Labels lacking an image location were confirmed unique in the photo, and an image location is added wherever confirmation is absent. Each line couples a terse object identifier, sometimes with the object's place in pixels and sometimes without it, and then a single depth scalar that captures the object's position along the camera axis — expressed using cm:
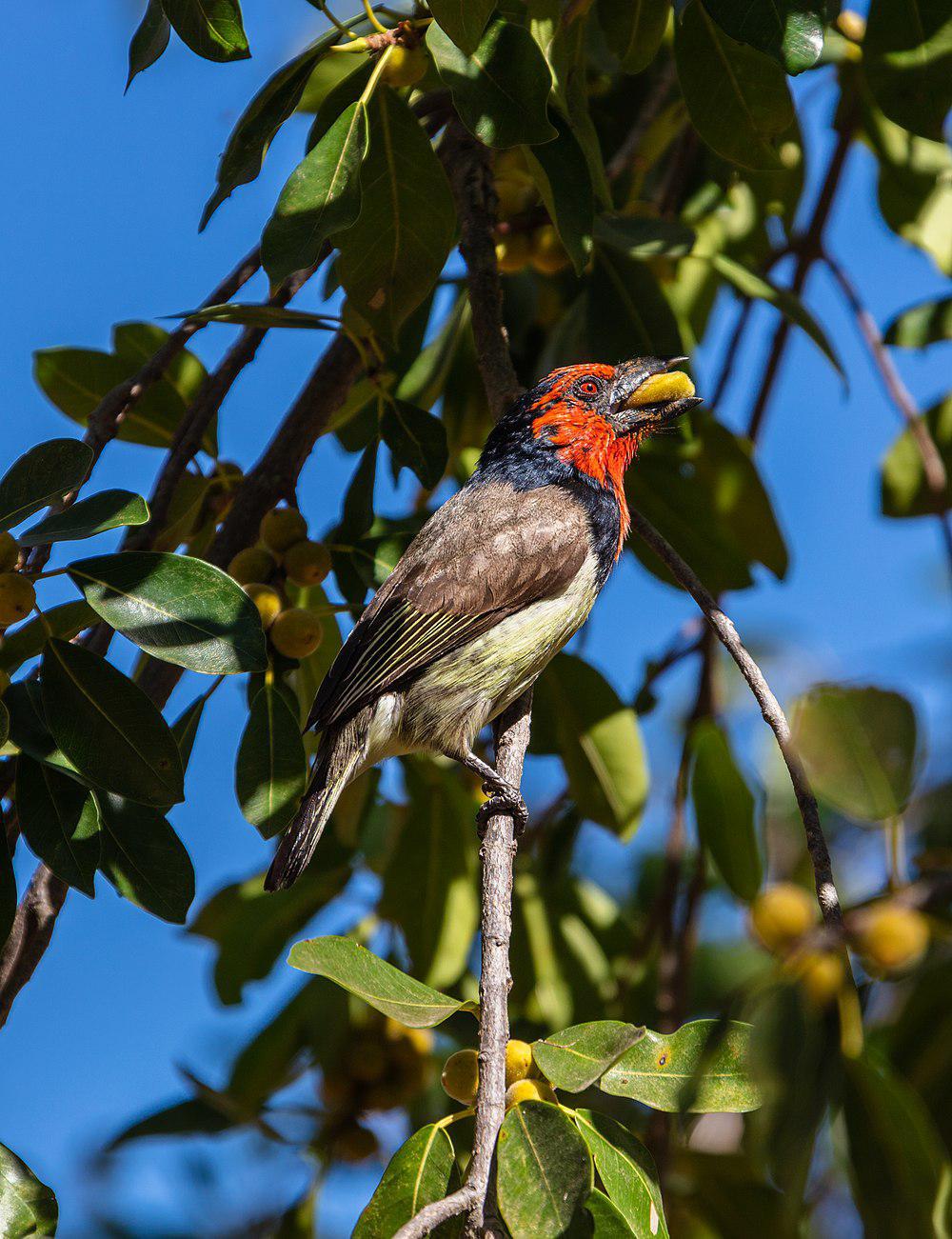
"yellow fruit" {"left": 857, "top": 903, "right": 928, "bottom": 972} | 242
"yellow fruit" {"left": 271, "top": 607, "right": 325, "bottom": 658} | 475
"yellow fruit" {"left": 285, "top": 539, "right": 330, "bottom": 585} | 507
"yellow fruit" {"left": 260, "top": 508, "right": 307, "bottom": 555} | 506
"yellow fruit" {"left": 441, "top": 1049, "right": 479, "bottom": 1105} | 370
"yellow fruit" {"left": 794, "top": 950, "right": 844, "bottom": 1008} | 230
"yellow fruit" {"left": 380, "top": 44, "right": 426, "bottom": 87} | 472
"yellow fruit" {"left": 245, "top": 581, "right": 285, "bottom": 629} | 481
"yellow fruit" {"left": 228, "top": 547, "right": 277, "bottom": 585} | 506
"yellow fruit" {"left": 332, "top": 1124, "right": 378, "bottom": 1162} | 607
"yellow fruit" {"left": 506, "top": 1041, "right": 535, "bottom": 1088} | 363
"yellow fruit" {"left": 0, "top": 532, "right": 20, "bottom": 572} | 380
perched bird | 539
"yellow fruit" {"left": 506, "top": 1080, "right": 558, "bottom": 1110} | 353
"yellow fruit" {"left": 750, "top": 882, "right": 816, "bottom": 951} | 275
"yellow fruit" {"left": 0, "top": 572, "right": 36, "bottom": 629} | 380
